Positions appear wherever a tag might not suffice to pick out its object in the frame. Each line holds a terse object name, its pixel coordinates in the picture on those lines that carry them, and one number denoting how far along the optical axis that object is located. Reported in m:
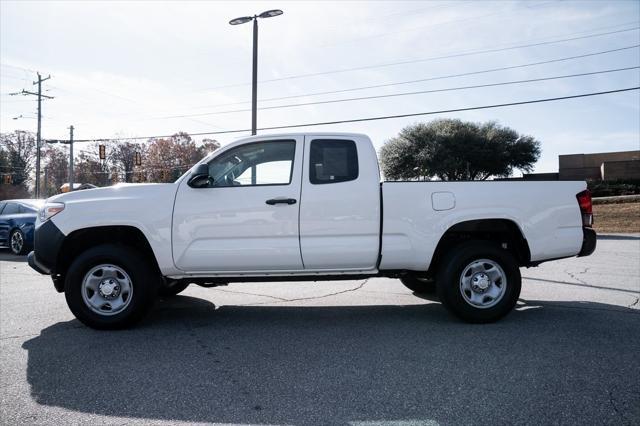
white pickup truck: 5.07
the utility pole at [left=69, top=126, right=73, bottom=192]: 42.66
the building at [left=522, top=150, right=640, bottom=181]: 42.53
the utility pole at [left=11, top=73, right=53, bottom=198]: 48.41
